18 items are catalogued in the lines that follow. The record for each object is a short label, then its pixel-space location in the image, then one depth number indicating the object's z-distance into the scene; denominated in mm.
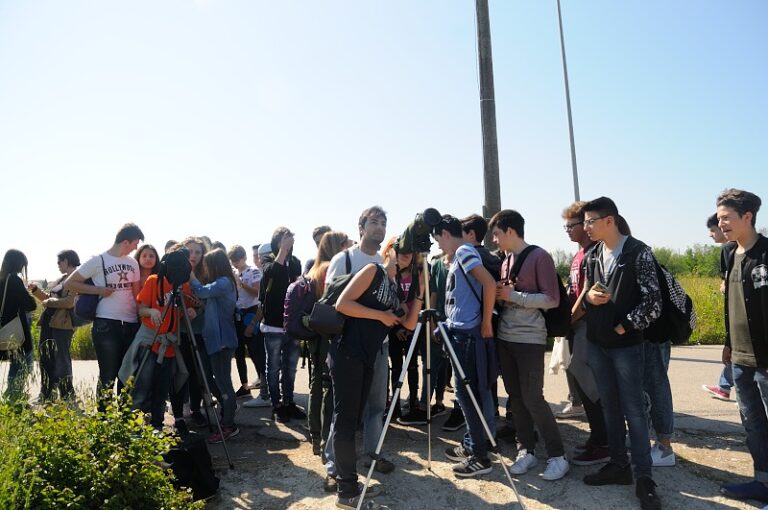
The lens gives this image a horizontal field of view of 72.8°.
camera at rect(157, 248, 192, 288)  4594
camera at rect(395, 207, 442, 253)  3465
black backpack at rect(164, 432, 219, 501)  3701
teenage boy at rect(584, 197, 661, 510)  3562
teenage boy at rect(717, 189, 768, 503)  3404
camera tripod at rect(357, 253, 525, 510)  3538
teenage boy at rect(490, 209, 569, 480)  4062
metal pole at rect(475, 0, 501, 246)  8102
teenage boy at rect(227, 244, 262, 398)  6609
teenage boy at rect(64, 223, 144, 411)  4812
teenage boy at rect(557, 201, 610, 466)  4324
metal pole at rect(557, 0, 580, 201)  13984
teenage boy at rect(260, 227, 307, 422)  5746
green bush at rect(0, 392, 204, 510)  2529
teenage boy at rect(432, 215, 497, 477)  4098
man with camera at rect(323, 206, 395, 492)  4254
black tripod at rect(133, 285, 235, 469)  4488
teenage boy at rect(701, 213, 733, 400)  5613
